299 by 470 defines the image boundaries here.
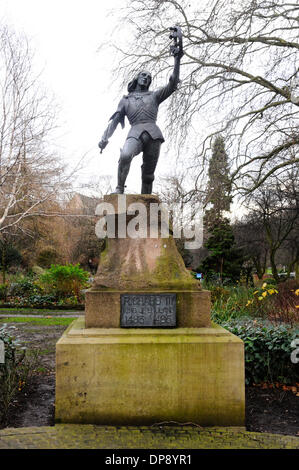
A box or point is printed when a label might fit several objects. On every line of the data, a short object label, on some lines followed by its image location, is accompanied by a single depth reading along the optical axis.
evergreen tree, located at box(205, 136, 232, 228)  11.00
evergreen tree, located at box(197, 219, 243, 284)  19.35
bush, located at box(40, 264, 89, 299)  15.31
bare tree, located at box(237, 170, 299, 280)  17.14
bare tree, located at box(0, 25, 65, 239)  12.12
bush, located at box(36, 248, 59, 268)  26.66
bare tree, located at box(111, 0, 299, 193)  8.66
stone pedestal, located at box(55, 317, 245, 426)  3.63
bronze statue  4.66
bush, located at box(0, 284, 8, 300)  15.83
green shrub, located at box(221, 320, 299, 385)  4.98
